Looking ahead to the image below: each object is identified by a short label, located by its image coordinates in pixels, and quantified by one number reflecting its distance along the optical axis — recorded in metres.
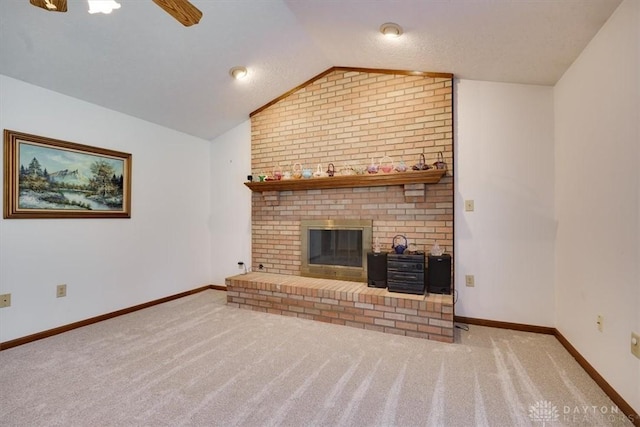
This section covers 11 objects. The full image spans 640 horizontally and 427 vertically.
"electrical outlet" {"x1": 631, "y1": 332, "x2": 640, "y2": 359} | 1.55
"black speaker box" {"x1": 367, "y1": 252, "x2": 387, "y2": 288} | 3.09
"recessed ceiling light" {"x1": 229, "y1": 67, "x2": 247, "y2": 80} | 3.10
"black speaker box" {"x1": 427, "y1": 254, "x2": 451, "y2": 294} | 2.86
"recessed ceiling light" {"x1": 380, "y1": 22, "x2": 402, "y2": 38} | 2.38
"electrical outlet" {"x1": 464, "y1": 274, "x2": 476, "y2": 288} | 3.04
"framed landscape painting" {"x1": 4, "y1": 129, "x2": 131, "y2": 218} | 2.51
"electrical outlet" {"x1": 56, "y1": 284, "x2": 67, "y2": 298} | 2.79
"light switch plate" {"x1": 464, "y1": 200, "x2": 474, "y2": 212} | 3.03
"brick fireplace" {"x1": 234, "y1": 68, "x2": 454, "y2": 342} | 2.96
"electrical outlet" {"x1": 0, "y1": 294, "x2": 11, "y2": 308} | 2.44
